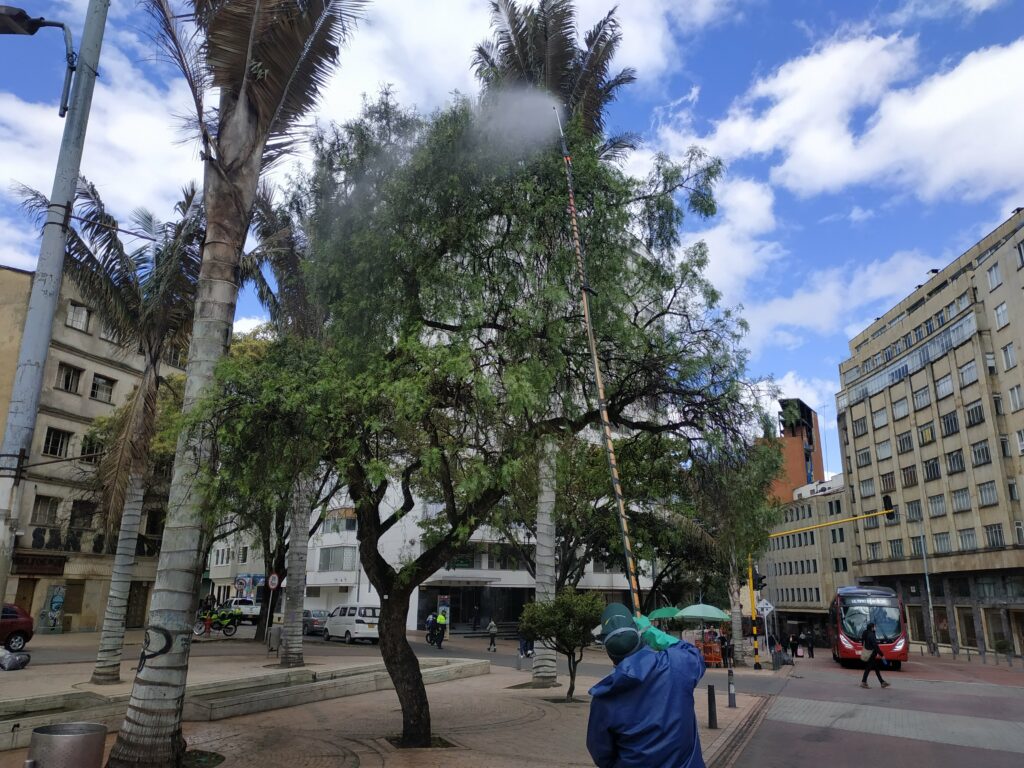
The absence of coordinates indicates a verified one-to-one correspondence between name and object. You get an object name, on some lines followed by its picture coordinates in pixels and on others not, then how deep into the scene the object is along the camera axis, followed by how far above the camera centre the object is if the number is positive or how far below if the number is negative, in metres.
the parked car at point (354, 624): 32.25 -1.69
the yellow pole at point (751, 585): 23.46 +0.14
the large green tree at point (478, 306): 9.25 +3.71
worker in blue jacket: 3.84 -0.62
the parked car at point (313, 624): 35.62 -1.88
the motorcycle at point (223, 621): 33.93 -1.72
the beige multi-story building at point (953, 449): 43.66 +9.46
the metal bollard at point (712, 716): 12.12 -2.01
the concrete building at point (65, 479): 30.23 +4.09
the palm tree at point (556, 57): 13.55 +9.71
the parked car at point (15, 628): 20.73 -1.36
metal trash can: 6.03 -1.33
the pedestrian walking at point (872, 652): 20.17 -1.61
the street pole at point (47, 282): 6.17 +2.54
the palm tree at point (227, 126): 8.36 +5.66
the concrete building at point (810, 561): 70.12 +2.90
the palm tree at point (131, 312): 13.55 +5.12
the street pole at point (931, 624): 48.19 -2.06
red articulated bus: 29.62 -1.19
